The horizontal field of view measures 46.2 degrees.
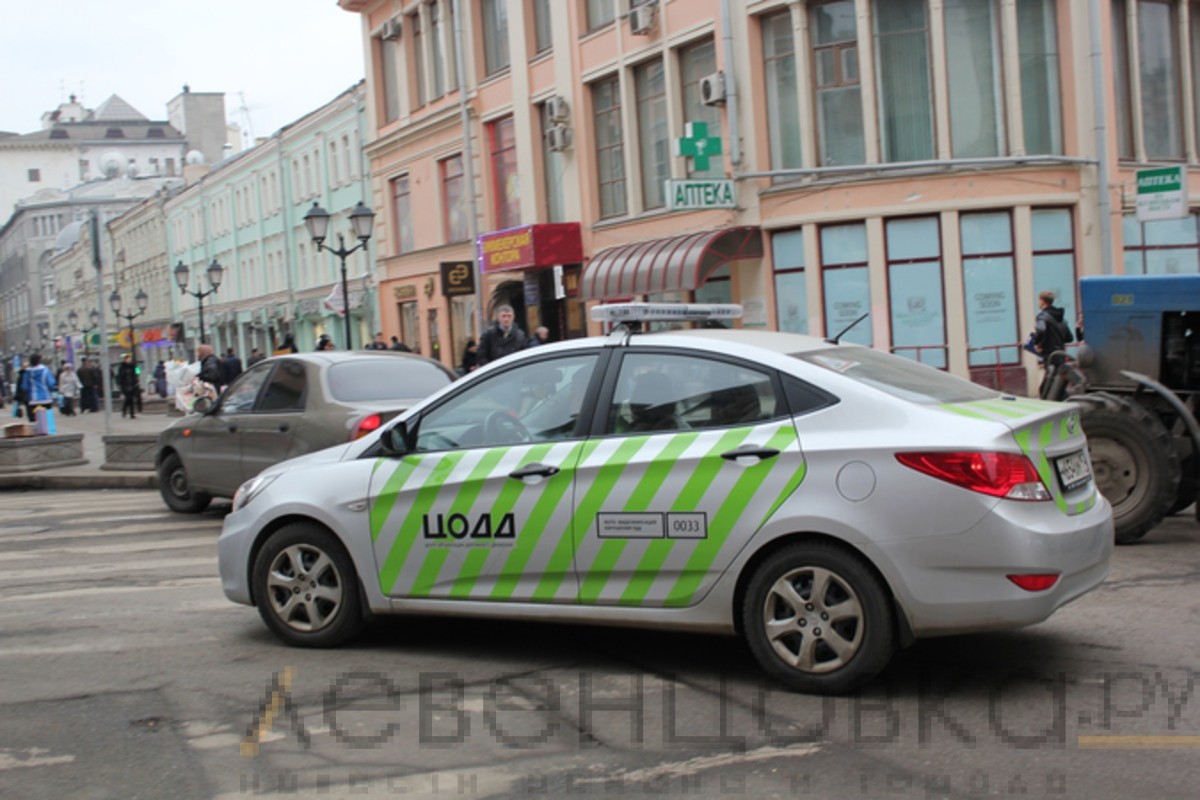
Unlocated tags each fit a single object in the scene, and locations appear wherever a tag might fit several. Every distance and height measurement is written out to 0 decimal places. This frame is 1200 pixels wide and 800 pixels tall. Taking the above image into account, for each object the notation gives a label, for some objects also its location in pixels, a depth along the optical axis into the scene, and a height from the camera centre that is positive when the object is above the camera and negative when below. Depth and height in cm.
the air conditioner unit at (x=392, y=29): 3944 +907
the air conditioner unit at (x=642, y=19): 2809 +631
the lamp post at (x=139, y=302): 5166 +259
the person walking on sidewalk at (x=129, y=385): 4109 -44
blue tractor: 959 -66
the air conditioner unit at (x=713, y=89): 2622 +449
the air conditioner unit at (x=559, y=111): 3139 +510
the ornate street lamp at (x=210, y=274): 3969 +267
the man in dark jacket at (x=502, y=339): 1772 +6
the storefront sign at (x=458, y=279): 3578 +174
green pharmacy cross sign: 2594 +342
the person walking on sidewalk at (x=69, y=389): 4722 -49
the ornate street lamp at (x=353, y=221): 2617 +248
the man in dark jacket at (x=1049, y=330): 1809 -32
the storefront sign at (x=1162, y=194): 1598 +118
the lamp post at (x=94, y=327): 6761 +245
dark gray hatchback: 1177 -44
